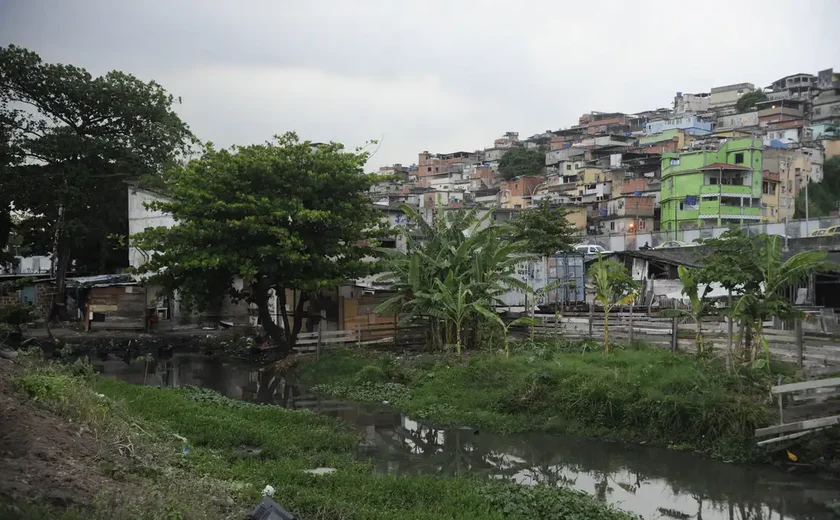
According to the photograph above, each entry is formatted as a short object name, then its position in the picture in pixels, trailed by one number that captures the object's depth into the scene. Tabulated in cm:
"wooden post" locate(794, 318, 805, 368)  1326
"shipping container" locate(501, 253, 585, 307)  2759
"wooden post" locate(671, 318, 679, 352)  1644
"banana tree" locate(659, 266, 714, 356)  1461
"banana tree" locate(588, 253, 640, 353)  1684
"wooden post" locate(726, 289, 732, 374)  1339
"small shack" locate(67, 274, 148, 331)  2756
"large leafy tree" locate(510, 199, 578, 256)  3047
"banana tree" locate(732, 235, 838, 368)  1282
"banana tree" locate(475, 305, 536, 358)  1716
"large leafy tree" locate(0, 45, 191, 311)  2791
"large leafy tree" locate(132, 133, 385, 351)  1928
